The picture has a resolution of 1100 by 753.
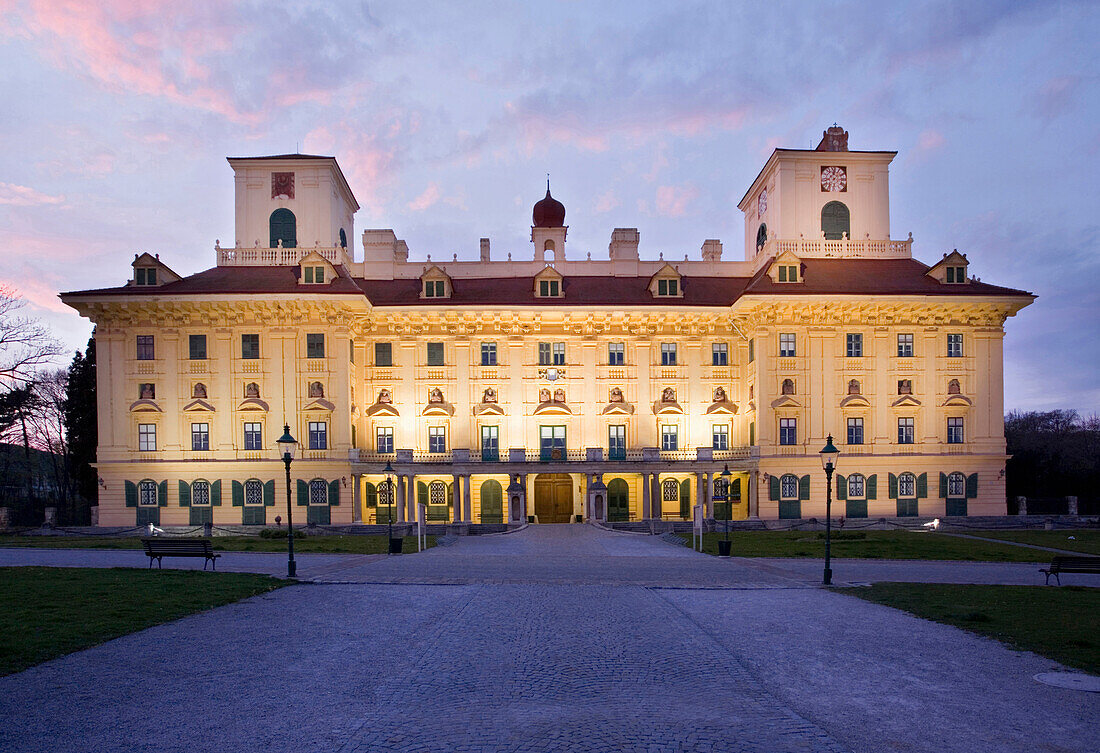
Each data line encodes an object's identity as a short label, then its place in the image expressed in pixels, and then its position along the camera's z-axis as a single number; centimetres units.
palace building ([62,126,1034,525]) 4638
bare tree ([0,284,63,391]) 4428
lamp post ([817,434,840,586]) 2170
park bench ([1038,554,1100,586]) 1884
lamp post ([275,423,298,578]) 2088
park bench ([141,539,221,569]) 2241
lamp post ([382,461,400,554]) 2914
